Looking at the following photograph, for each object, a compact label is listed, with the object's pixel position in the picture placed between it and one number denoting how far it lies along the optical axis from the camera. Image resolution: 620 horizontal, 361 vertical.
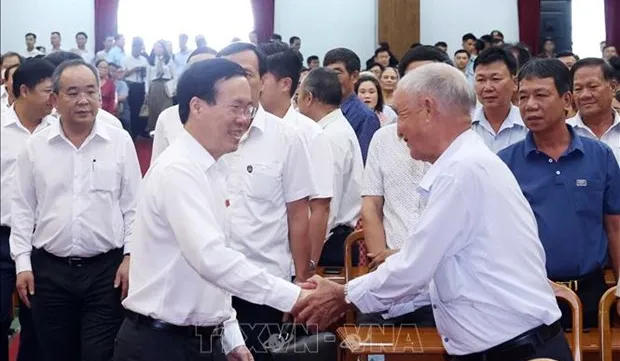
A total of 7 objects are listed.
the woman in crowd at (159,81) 12.95
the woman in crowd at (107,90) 12.67
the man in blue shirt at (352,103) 5.81
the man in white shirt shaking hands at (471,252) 2.39
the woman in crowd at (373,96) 7.10
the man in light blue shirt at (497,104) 4.04
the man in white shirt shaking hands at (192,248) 2.40
